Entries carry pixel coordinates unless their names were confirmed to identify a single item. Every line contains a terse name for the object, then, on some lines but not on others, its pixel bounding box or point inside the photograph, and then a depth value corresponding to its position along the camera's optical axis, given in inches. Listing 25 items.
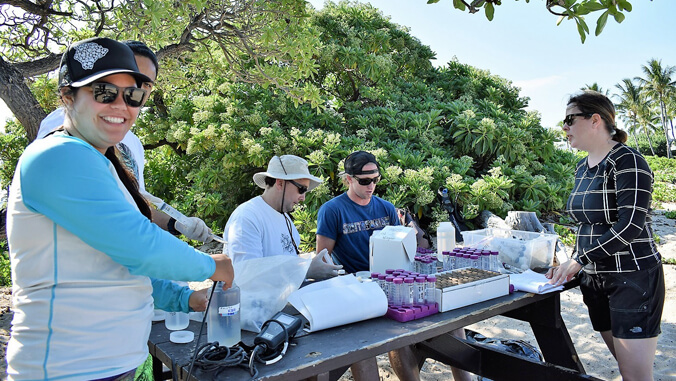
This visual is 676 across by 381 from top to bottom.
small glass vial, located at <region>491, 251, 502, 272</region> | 99.1
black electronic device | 60.1
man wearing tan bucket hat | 100.7
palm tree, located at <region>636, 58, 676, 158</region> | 1932.1
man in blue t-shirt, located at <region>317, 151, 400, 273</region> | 124.3
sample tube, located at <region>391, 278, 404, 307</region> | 76.9
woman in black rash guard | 88.9
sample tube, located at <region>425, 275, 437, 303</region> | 79.1
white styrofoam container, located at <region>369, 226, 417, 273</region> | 95.7
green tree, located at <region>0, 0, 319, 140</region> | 168.2
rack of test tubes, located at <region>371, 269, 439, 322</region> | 75.3
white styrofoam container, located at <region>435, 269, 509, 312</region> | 79.1
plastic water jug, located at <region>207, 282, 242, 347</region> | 64.1
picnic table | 58.9
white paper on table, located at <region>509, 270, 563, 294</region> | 92.0
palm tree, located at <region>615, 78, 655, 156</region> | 2105.2
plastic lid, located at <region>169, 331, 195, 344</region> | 67.4
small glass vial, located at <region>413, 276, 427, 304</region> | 78.0
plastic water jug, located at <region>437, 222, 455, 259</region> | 116.2
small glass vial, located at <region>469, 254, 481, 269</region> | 97.3
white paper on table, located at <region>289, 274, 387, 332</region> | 68.8
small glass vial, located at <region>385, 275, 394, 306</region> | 78.0
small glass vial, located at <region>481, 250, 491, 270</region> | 98.2
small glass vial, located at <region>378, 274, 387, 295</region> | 80.1
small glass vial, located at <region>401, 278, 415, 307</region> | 76.9
